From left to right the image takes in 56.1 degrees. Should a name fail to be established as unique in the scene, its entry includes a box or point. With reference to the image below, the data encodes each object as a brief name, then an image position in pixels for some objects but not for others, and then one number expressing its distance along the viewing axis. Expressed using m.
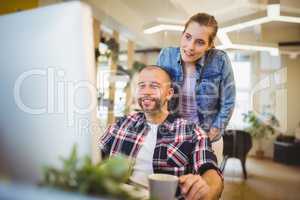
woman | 1.30
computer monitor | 0.61
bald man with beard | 1.22
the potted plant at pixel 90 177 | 0.56
